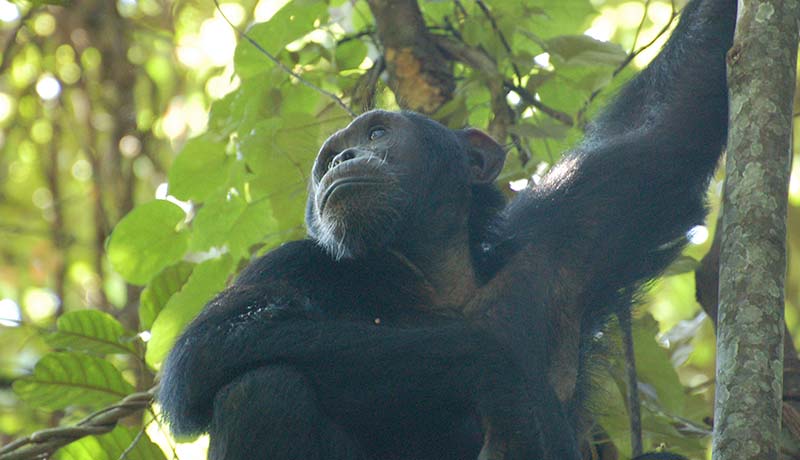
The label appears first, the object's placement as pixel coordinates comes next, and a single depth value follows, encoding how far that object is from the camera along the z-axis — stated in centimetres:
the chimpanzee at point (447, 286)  969
